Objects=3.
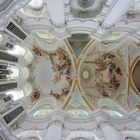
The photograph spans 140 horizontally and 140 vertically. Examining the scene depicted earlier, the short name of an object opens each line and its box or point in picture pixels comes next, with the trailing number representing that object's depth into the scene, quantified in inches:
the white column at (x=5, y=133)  413.1
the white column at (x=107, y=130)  471.3
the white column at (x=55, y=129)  465.7
